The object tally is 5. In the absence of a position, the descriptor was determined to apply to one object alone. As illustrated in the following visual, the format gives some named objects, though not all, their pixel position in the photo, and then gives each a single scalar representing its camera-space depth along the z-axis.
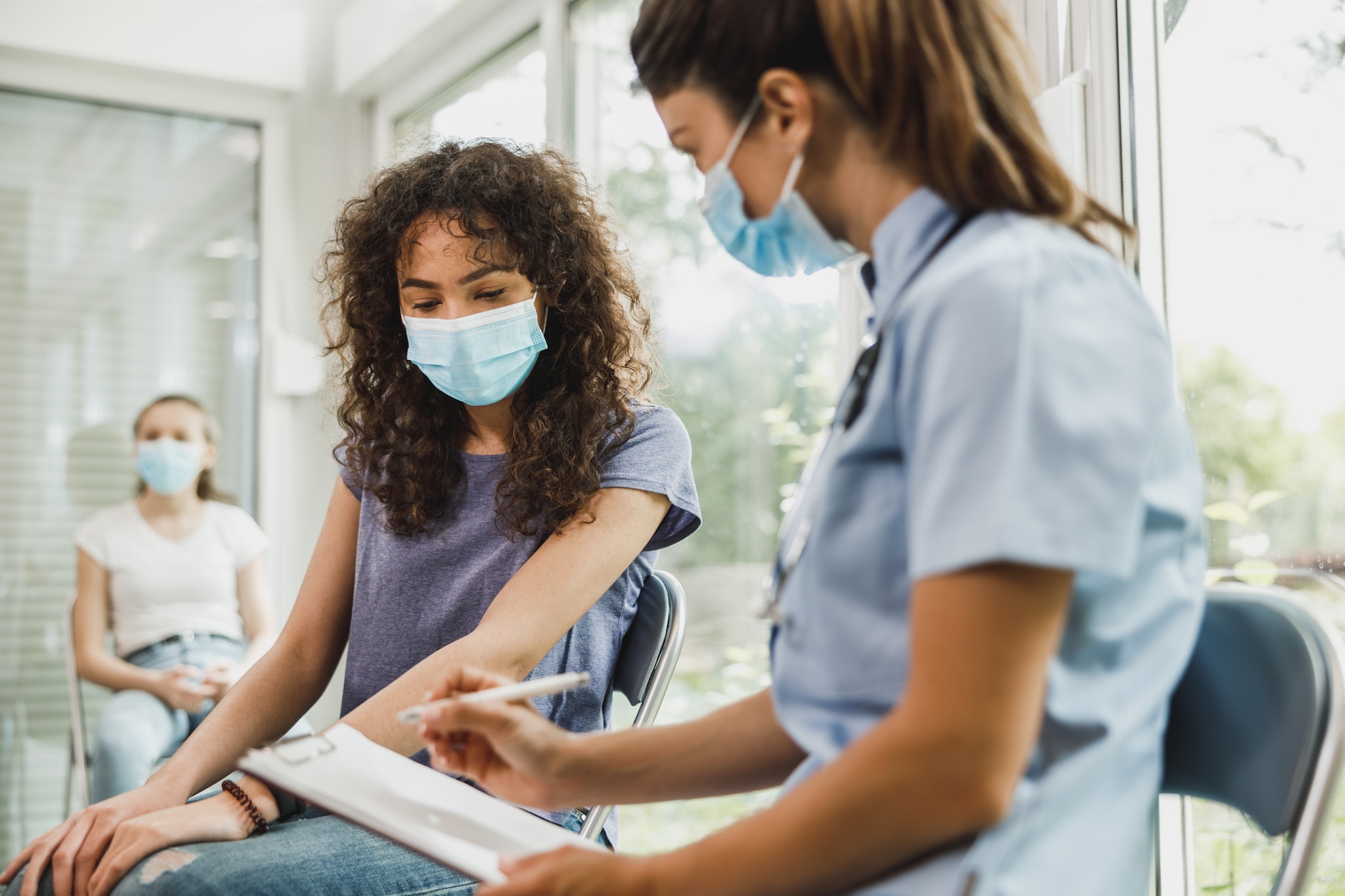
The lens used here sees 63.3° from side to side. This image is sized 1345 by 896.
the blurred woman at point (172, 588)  2.42
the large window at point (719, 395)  1.99
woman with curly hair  1.22
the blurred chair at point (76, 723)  2.31
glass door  3.02
